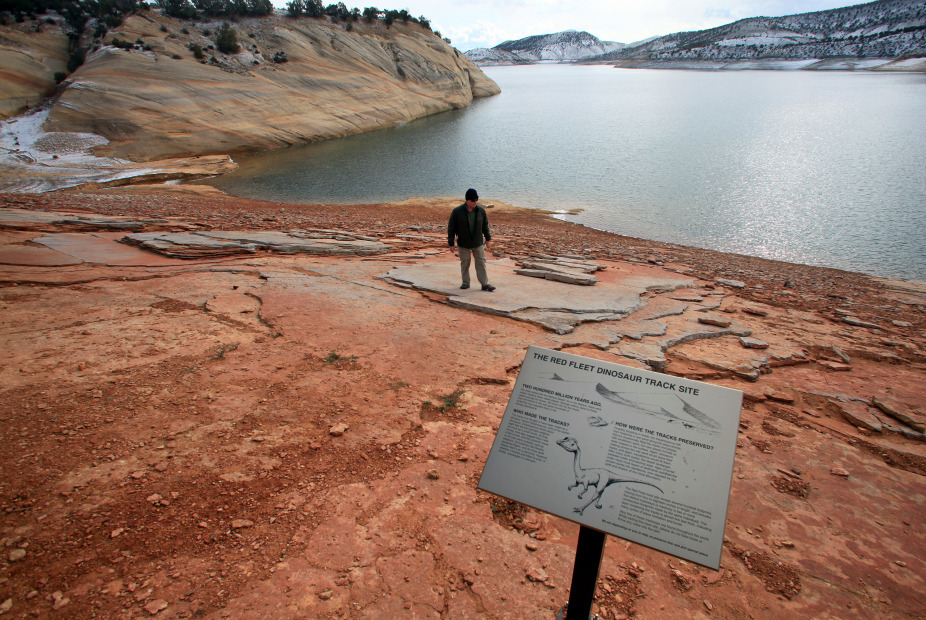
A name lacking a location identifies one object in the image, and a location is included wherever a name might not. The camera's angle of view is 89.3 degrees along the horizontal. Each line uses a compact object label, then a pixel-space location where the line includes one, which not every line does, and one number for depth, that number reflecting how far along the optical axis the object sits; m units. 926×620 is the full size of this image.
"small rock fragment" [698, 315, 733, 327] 7.40
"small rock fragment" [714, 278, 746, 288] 10.78
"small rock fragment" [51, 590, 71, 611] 2.69
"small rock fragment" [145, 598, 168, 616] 2.73
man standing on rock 7.29
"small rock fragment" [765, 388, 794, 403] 5.54
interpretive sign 2.42
